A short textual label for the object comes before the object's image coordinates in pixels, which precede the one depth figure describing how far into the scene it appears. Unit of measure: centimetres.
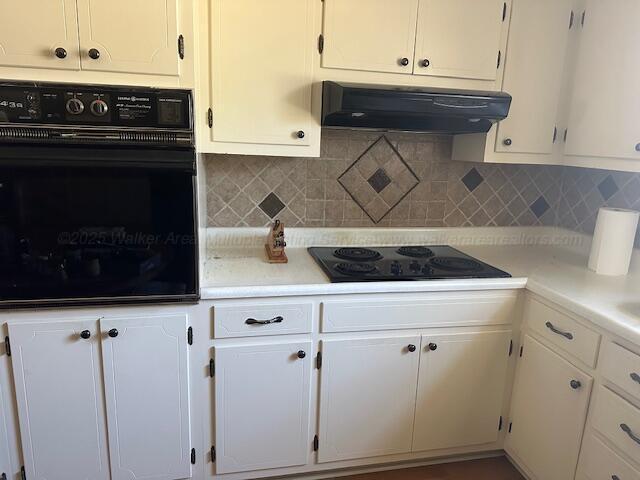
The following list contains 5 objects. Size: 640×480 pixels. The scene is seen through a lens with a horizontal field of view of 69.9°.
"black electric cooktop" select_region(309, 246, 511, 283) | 184
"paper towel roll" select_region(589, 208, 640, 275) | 195
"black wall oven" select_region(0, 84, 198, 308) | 144
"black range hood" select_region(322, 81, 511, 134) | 172
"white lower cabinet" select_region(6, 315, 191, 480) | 159
